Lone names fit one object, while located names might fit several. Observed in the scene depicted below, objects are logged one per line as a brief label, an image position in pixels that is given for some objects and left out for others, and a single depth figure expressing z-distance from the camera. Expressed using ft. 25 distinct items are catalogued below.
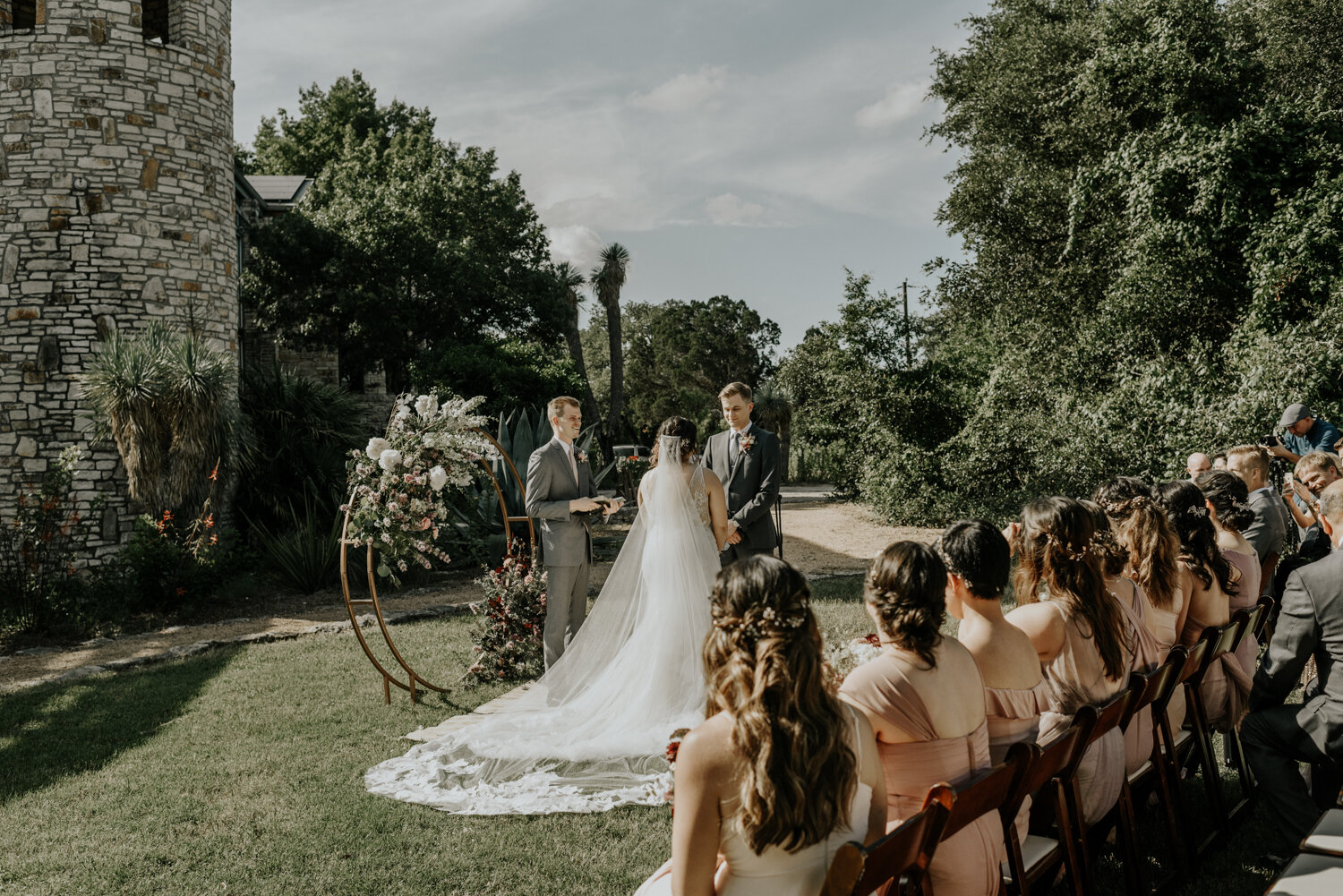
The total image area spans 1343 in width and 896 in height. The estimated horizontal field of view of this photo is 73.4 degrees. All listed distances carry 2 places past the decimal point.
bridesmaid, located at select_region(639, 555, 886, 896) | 6.70
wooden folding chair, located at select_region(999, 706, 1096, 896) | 8.63
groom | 22.22
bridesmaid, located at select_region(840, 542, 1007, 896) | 8.09
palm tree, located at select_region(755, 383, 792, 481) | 112.88
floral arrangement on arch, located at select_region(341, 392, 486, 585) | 20.53
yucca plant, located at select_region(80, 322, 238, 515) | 36.81
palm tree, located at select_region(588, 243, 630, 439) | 116.78
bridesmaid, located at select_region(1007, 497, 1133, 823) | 10.40
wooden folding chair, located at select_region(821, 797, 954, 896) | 6.31
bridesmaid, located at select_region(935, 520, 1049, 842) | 9.32
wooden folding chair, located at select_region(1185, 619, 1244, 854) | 12.30
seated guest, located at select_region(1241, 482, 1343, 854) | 10.69
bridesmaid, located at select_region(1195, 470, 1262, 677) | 14.19
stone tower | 38.91
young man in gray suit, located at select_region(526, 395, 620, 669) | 20.88
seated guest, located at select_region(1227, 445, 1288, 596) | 17.33
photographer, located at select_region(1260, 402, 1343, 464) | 23.50
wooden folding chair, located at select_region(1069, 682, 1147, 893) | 9.75
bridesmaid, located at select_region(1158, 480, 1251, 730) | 13.12
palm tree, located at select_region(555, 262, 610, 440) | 98.17
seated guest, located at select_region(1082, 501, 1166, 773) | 11.37
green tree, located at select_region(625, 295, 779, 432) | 163.12
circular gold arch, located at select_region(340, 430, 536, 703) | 20.11
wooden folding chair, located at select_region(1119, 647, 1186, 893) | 10.59
